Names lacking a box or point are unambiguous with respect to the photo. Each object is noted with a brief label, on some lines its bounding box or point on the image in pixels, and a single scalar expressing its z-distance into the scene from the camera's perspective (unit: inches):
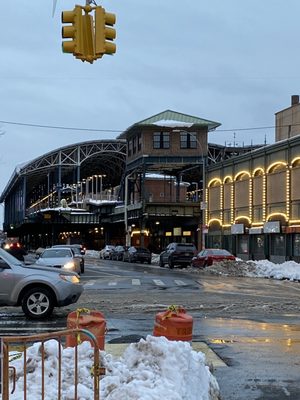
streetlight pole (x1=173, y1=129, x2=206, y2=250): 1754.4
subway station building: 2452.0
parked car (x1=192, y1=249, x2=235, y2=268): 1392.7
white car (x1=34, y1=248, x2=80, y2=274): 949.8
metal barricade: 185.3
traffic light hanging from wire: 491.5
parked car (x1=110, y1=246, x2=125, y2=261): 2238.4
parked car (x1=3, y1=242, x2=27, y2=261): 1032.8
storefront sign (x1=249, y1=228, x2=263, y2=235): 1647.1
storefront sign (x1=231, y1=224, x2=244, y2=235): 1755.7
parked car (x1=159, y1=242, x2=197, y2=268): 1594.5
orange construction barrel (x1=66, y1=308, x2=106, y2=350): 313.1
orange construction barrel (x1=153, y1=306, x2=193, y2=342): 320.2
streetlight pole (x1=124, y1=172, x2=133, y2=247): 2573.8
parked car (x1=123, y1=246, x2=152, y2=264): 2009.1
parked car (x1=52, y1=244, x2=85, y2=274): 1256.0
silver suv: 529.7
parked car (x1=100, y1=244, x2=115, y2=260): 2419.3
